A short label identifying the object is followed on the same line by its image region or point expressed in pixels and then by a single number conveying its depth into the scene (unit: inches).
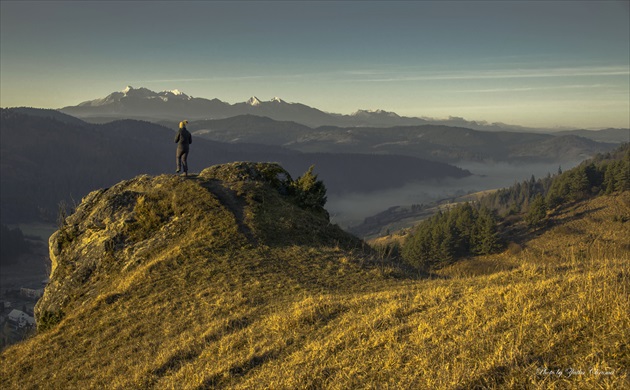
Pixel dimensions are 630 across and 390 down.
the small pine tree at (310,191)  1138.0
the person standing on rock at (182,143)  1009.4
